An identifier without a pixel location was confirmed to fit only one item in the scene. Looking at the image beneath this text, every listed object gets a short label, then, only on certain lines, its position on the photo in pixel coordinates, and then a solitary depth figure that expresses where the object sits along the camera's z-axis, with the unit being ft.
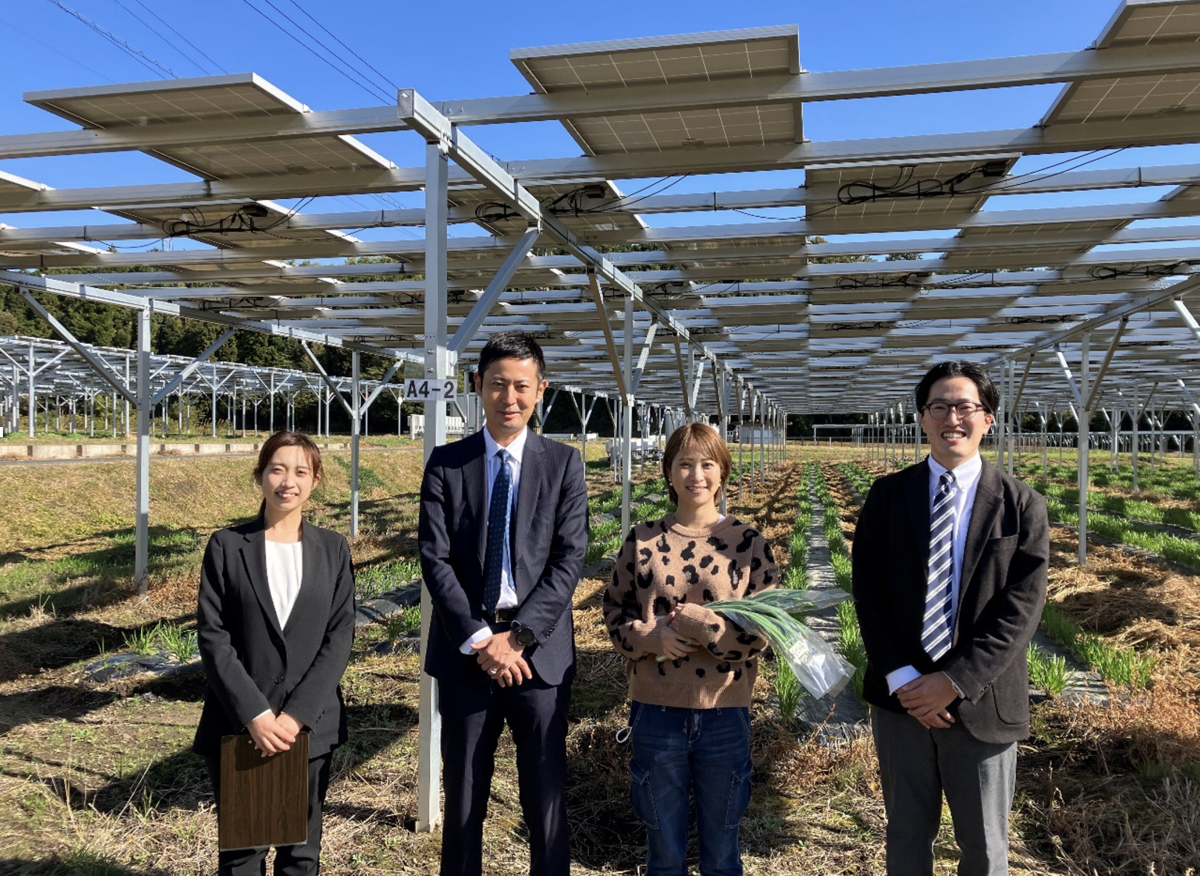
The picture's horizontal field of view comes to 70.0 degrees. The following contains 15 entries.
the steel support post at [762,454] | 67.62
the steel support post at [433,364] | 10.80
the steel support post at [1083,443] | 29.58
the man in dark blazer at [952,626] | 7.13
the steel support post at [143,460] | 25.89
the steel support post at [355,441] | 38.78
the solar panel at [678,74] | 12.16
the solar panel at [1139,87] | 11.05
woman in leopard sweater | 7.76
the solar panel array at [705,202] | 12.85
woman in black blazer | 7.70
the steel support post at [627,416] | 25.43
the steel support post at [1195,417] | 64.22
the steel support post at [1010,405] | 38.50
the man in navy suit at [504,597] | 8.13
